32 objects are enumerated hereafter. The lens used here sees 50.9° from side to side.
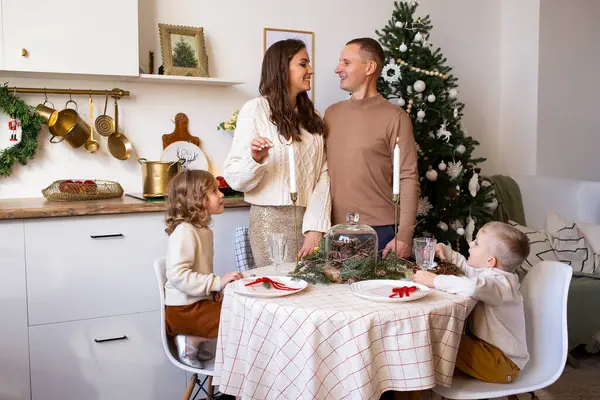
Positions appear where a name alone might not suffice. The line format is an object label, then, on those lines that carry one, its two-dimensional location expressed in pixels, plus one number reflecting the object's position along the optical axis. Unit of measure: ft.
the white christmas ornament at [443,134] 11.43
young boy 6.34
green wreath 9.70
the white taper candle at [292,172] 6.58
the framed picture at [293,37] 11.78
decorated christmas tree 11.46
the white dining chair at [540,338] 6.31
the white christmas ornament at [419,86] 11.26
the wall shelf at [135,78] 9.73
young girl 7.16
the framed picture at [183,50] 10.70
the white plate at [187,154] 10.96
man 8.63
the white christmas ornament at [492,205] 12.31
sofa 10.85
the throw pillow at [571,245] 11.46
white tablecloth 5.46
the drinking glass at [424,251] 6.50
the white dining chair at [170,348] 7.06
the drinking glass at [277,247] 6.51
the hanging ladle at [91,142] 10.41
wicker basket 9.29
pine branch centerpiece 6.54
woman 8.30
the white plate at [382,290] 5.74
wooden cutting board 11.00
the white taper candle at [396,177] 6.55
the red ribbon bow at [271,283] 6.16
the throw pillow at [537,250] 11.56
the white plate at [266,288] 5.92
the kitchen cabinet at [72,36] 9.07
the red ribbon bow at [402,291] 5.85
